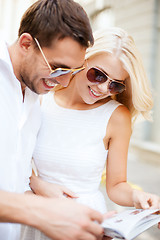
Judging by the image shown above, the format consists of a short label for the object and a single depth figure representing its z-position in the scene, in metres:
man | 1.36
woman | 1.78
